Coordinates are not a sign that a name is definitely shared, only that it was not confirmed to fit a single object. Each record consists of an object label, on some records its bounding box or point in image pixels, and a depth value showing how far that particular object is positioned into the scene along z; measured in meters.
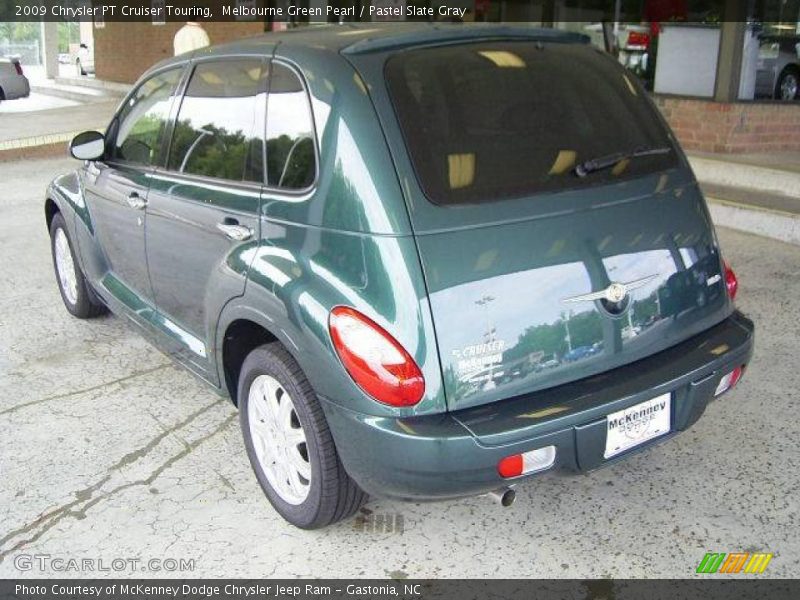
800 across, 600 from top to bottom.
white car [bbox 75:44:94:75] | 27.80
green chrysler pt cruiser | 2.48
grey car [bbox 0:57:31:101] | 18.25
